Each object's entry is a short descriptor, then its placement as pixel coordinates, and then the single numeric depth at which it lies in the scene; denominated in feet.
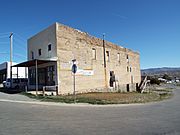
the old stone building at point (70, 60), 58.43
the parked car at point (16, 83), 78.75
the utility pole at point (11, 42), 83.07
